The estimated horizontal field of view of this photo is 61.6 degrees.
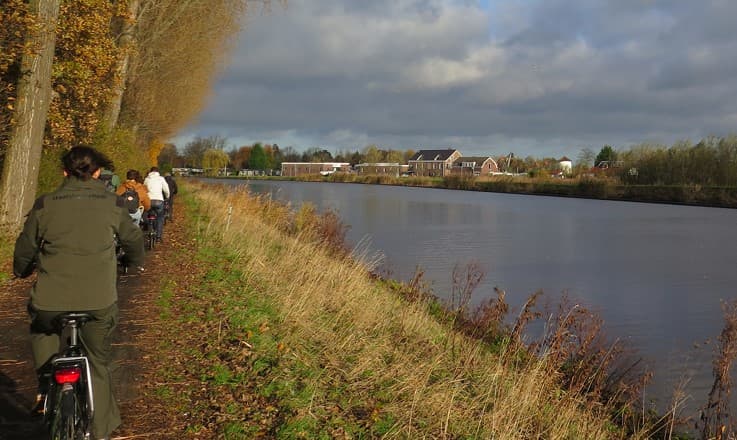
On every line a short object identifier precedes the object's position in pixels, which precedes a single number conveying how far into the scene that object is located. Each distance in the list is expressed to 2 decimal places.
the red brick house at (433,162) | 150.00
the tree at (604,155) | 159.38
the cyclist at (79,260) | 3.37
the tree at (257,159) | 169.75
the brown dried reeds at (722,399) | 6.74
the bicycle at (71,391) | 3.29
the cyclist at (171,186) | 17.48
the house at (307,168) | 180.38
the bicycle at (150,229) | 12.95
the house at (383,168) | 154.12
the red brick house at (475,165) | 146.38
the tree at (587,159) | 121.32
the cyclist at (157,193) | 13.37
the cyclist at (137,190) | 11.13
